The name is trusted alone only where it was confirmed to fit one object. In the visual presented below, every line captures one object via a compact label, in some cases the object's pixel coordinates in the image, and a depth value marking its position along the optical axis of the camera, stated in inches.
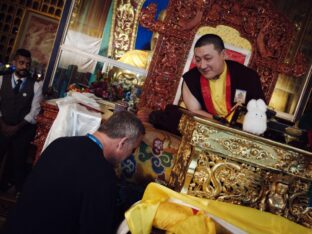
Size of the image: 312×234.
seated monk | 124.5
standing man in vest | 149.6
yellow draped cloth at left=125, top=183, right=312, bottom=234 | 73.3
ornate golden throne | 82.1
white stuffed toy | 83.3
